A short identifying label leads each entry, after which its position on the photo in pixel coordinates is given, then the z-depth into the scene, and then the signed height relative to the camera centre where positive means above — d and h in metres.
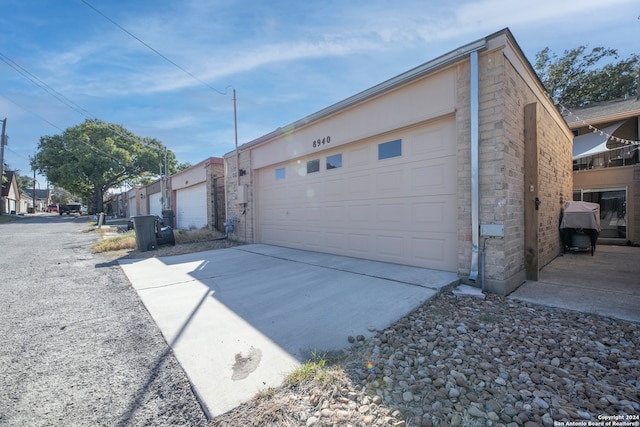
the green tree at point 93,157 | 27.50 +5.99
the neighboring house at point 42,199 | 66.50 +3.96
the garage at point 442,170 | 3.93 +0.69
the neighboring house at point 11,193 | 36.49 +3.23
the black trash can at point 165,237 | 8.80 -0.86
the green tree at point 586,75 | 15.74 +7.89
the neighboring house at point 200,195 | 11.66 +0.78
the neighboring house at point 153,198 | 19.76 +1.07
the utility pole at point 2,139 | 24.04 +6.97
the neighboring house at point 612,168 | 9.84 +1.32
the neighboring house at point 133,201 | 25.24 +1.18
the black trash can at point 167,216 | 14.29 -0.27
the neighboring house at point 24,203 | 49.08 +2.24
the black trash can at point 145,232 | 8.07 -0.63
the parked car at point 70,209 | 38.81 +0.66
